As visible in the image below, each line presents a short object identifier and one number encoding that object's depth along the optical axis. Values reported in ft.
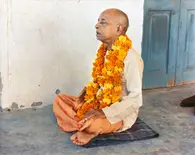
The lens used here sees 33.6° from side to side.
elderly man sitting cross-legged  9.96
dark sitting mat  10.10
